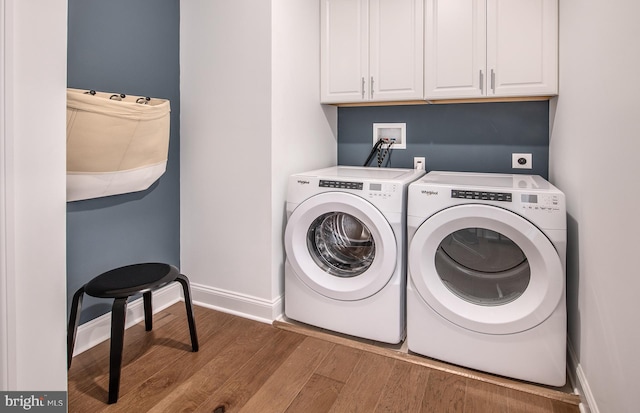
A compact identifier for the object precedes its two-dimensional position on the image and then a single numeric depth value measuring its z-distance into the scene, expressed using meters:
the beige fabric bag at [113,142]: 1.66
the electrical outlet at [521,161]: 2.42
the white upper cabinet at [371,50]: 2.36
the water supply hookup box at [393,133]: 2.73
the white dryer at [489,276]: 1.62
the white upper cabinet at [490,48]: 2.09
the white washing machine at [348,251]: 1.93
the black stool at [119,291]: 1.55
